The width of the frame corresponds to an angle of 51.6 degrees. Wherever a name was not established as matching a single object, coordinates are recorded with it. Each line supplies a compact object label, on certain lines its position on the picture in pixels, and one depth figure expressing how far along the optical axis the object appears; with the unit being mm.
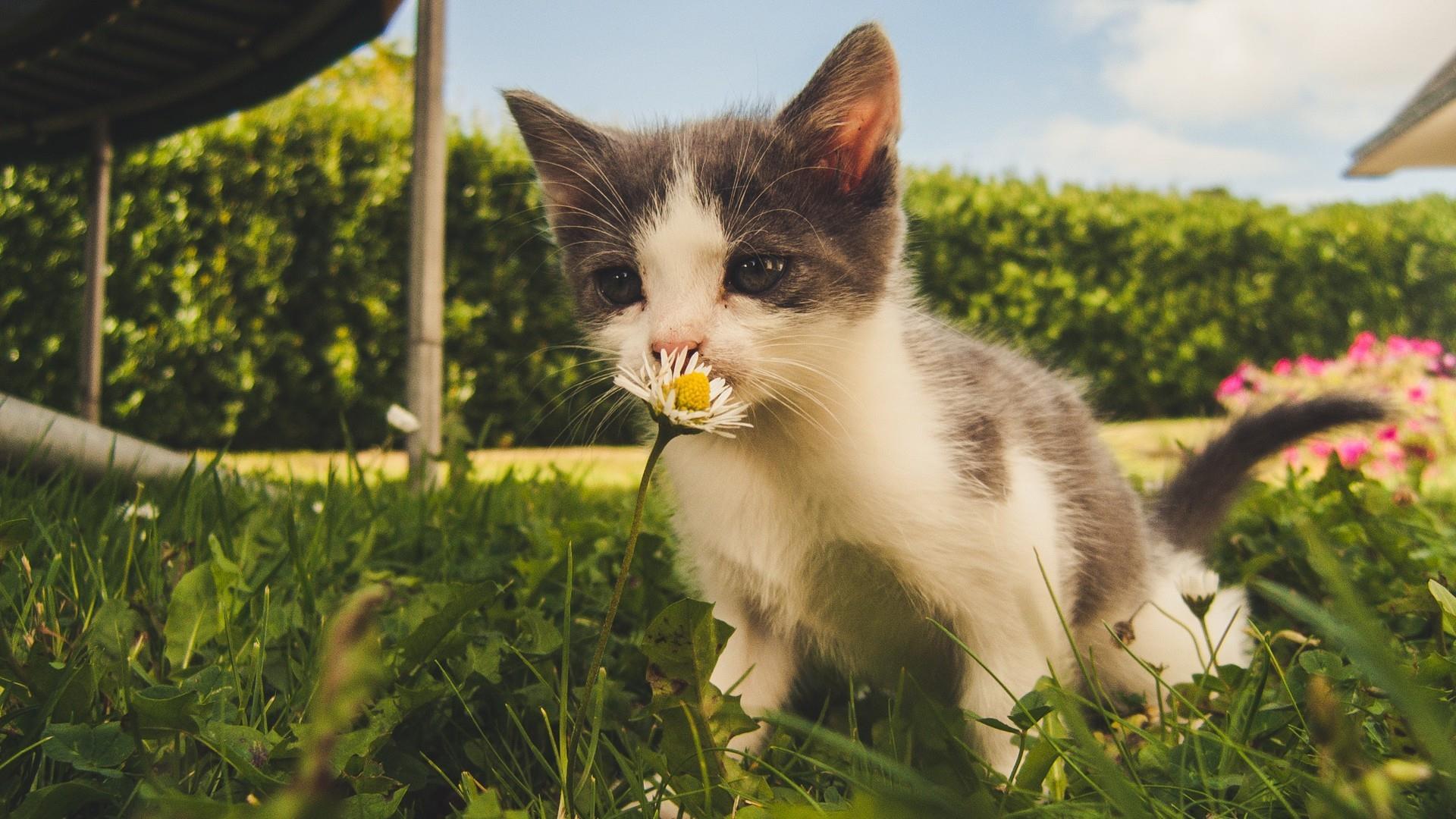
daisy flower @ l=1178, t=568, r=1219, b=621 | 290
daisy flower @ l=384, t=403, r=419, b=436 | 479
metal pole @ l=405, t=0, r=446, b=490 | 606
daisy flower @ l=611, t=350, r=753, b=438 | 241
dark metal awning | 586
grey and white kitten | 327
